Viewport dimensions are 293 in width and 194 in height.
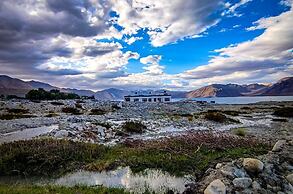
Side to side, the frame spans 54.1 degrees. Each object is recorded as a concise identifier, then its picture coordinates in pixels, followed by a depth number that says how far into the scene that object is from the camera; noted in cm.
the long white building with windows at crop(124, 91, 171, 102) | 12323
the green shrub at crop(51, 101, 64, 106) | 5275
